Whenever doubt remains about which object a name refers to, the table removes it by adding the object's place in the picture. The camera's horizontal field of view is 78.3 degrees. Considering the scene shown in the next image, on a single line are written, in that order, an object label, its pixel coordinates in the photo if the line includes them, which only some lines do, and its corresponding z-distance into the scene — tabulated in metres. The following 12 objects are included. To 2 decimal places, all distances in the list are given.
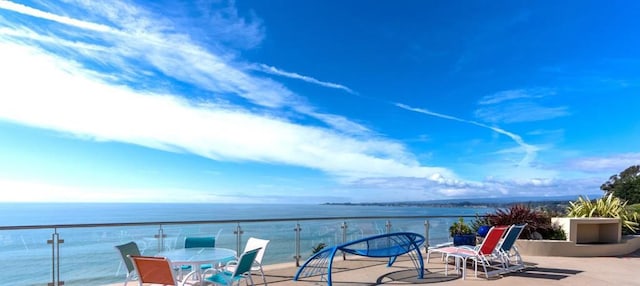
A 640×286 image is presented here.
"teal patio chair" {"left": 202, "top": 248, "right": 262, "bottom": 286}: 4.06
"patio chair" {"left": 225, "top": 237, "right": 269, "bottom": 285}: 4.99
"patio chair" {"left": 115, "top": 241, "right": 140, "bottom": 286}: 4.39
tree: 18.97
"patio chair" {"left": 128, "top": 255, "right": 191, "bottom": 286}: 3.67
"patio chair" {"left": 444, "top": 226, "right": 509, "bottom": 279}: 5.91
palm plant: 8.96
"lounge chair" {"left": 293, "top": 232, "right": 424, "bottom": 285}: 5.21
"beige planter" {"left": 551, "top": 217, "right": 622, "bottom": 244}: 8.13
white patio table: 4.11
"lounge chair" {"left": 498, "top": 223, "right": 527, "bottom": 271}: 6.26
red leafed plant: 8.30
